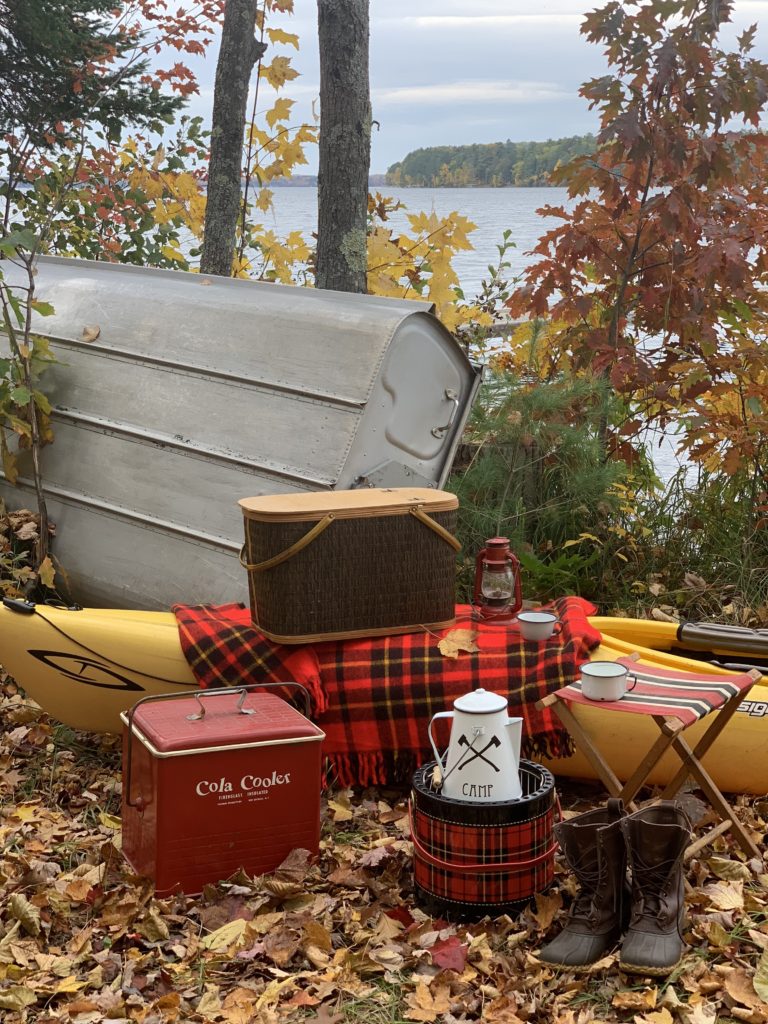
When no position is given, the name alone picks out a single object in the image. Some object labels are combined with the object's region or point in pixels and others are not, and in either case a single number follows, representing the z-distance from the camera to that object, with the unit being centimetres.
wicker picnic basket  388
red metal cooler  327
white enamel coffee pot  320
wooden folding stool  319
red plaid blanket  385
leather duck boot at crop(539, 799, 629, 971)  296
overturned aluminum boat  456
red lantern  417
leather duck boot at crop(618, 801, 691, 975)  291
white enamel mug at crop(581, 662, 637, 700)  327
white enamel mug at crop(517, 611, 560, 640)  393
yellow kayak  405
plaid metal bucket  315
